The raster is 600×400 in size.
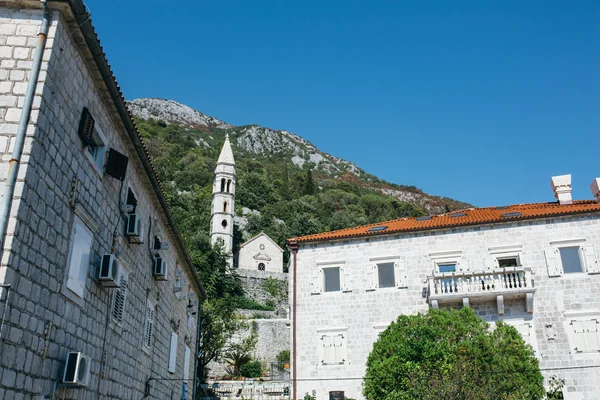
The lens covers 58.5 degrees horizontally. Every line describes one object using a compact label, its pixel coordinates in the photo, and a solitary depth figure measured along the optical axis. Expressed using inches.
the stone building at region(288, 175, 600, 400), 838.5
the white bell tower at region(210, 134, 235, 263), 2864.2
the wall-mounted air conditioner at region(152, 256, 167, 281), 602.9
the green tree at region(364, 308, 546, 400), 742.5
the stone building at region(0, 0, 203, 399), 296.8
